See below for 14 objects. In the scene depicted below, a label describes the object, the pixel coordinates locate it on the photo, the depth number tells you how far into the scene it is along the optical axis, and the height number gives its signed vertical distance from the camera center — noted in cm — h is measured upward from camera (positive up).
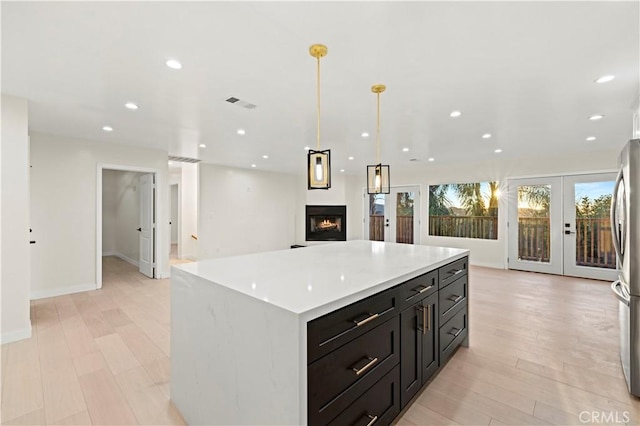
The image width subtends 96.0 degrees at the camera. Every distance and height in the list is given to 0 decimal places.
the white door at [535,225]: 578 -24
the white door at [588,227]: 527 -27
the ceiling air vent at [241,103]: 297 +119
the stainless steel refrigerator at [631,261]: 197 -34
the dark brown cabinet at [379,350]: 119 -73
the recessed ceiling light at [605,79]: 246 +117
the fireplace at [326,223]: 827 -26
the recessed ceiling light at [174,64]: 221 +118
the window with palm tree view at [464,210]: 660 +9
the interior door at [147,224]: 544 -18
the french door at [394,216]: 770 -6
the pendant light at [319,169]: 228 +36
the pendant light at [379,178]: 276 +36
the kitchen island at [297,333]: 114 -58
